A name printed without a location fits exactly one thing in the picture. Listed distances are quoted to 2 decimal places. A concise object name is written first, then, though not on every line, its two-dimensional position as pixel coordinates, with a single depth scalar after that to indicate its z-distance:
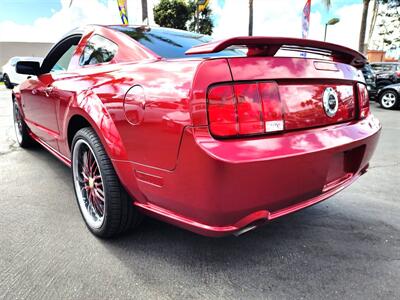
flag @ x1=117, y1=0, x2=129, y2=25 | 10.99
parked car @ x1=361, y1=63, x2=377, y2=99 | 10.67
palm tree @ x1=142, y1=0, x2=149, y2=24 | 12.49
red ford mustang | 1.34
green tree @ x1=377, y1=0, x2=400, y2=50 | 16.65
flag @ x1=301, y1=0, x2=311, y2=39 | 11.36
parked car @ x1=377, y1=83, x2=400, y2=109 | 9.69
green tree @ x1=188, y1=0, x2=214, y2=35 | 24.11
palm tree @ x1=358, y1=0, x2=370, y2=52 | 14.05
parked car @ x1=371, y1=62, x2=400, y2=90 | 11.19
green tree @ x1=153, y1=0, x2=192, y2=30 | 23.05
